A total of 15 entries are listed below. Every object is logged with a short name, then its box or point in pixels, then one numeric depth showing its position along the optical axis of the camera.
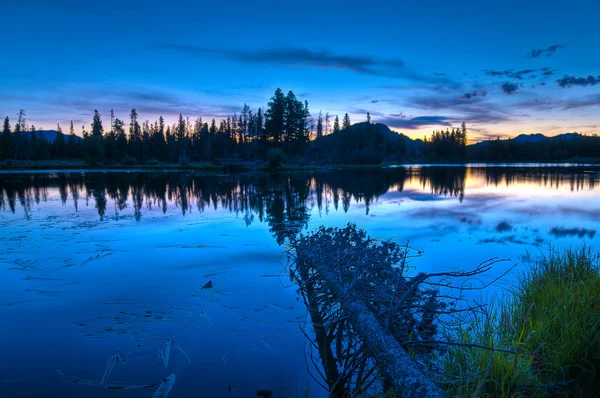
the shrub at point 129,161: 77.00
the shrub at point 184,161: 69.81
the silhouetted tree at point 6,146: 86.69
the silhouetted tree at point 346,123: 125.81
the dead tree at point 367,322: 3.85
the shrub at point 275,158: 59.49
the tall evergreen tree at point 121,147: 92.16
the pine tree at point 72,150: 95.06
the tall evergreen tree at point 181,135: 107.99
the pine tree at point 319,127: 130.85
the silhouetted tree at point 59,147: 93.44
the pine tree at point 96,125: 113.44
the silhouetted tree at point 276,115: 76.25
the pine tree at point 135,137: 98.21
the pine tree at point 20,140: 92.59
